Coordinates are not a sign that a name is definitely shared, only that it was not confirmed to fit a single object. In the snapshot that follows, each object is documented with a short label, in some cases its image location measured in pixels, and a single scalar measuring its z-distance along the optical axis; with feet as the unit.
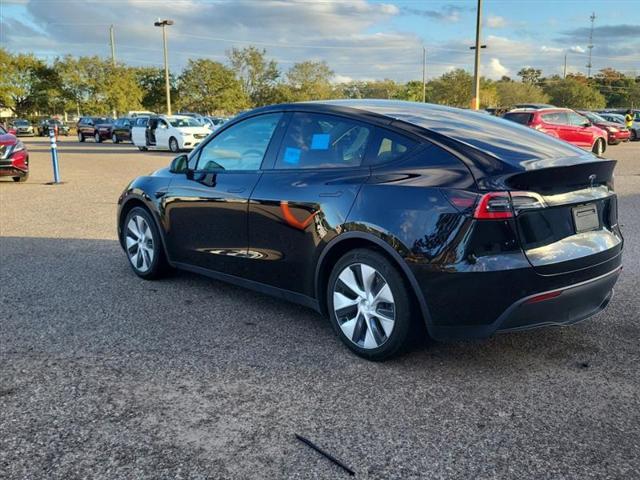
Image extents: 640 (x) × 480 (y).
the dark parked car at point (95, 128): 129.59
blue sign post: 47.14
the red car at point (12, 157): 46.32
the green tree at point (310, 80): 217.36
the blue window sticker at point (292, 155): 13.89
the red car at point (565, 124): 67.10
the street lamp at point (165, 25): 153.17
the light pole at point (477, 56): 90.53
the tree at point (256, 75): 212.23
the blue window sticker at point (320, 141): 13.44
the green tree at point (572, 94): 277.64
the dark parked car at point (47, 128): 181.98
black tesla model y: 10.75
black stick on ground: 8.74
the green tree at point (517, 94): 258.06
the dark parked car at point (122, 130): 122.31
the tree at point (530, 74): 383.67
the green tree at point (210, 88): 191.83
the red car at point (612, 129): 97.47
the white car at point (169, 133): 82.69
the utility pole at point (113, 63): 204.78
